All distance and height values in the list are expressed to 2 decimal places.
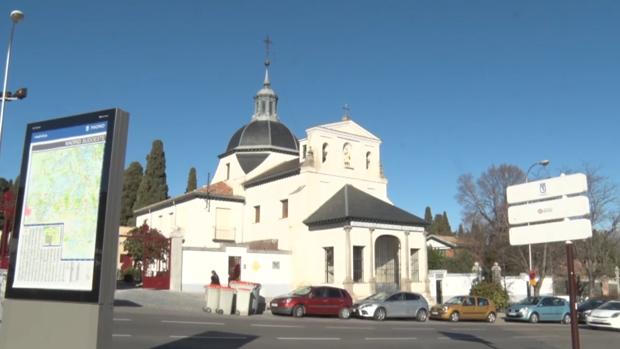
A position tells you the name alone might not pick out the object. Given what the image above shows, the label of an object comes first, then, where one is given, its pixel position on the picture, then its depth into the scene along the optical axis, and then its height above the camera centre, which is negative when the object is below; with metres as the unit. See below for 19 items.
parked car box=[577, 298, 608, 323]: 29.55 -0.89
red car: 26.05 -0.68
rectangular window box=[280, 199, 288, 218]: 39.96 +5.39
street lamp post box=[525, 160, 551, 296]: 34.69 +7.49
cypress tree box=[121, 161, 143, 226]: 69.00 +11.80
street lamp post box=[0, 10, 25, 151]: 20.22 +8.30
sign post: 8.47 +1.14
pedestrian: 26.62 +0.33
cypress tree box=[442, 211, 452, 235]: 97.45 +10.51
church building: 34.72 +4.20
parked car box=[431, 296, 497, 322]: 28.83 -1.05
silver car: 26.81 -0.86
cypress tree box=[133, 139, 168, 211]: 67.81 +12.24
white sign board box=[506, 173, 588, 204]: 8.71 +1.56
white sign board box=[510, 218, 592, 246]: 8.38 +0.86
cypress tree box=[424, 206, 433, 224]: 99.19 +12.57
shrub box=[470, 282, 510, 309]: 36.22 -0.27
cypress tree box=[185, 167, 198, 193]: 78.00 +14.02
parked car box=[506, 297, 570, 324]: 29.88 -1.12
